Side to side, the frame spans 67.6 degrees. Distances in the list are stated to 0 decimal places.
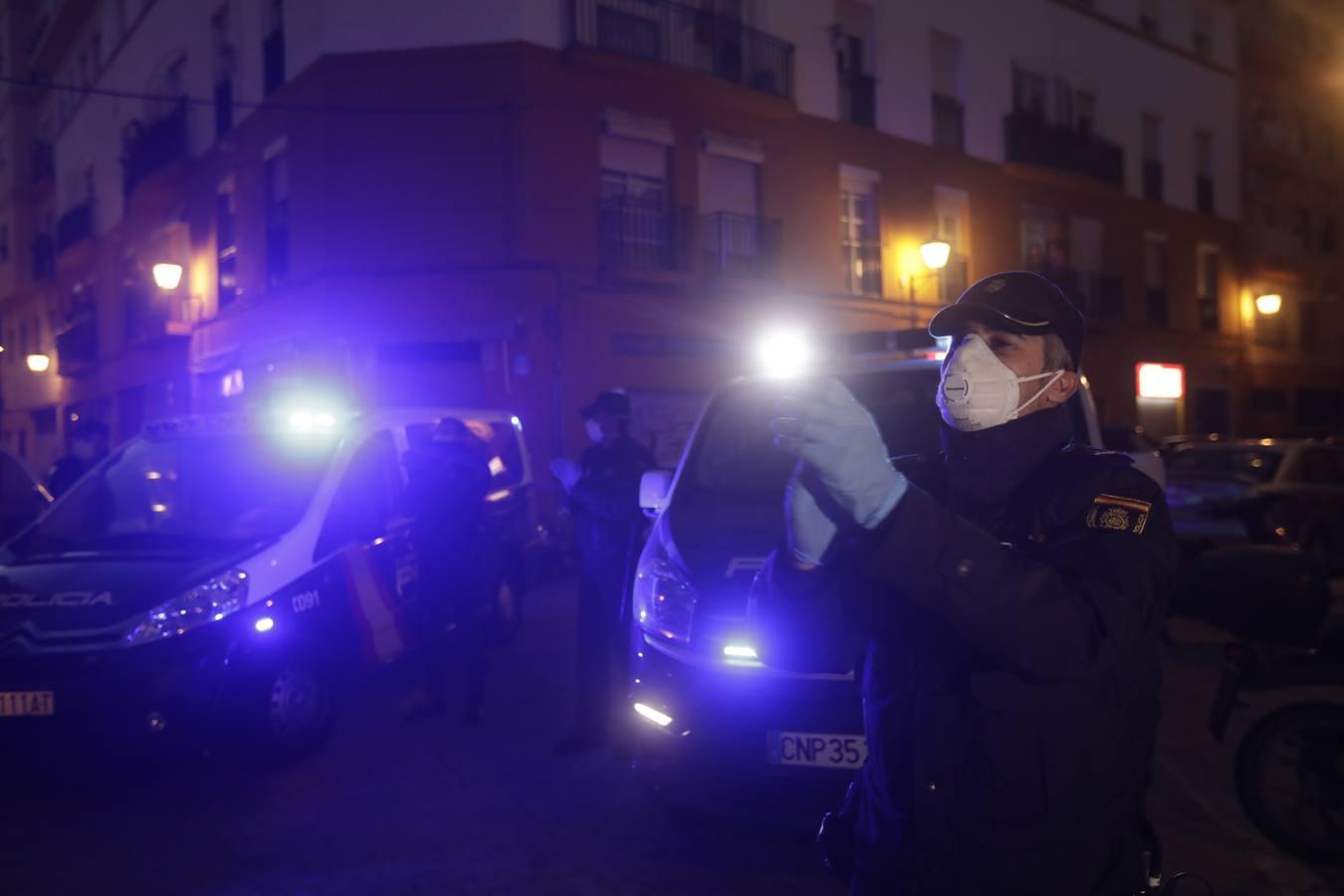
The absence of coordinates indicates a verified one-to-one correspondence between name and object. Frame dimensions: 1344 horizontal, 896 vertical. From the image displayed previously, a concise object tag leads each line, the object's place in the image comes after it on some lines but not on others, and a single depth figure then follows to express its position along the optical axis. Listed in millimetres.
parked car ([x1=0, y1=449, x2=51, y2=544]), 7207
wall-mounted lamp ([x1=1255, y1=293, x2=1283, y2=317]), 27250
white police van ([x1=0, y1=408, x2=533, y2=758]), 4434
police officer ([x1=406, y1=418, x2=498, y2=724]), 5941
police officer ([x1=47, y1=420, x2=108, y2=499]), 9016
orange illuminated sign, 25312
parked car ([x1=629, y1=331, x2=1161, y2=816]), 3365
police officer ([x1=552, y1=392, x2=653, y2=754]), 5238
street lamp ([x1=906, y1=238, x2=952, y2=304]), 17156
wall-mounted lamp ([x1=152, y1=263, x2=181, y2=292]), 15930
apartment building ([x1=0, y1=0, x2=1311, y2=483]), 15273
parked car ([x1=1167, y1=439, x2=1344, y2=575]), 9883
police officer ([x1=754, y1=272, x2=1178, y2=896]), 1219
